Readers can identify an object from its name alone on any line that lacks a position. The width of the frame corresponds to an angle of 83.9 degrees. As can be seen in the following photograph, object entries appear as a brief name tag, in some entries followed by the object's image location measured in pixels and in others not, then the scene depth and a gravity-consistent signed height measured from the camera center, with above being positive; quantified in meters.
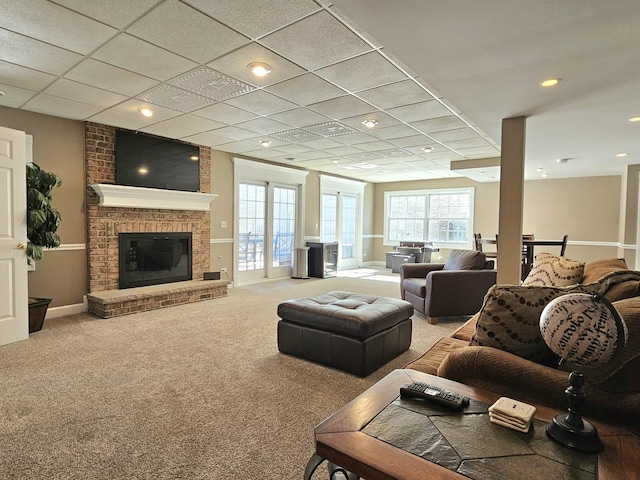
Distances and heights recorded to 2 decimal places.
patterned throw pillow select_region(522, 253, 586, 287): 2.70 -0.34
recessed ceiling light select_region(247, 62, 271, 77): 2.92 +1.32
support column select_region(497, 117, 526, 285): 3.66 +0.31
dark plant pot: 3.79 -0.98
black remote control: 1.27 -0.62
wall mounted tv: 4.94 +0.93
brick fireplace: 4.69 +0.02
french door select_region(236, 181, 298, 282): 6.89 -0.09
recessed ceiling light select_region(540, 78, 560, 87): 2.70 +1.14
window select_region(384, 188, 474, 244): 9.12 +0.32
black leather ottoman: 2.78 -0.88
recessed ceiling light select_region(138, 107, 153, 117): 4.05 +1.32
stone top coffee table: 0.97 -0.65
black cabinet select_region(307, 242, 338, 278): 7.89 -0.73
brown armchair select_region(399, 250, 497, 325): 4.29 -0.76
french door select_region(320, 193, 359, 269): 8.95 +0.07
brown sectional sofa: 1.18 -0.54
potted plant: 3.70 +0.02
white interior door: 3.43 -0.15
